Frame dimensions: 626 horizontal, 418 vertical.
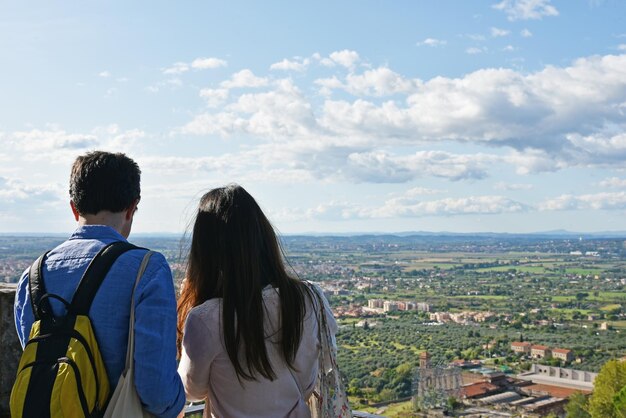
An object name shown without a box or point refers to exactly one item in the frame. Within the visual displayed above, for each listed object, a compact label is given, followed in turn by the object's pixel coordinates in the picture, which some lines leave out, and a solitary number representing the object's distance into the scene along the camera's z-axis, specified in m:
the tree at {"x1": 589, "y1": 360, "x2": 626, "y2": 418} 11.53
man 1.66
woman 1.95
